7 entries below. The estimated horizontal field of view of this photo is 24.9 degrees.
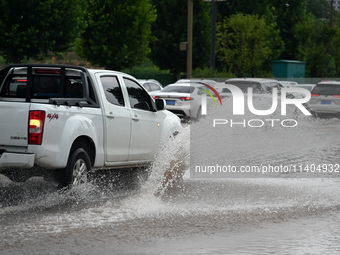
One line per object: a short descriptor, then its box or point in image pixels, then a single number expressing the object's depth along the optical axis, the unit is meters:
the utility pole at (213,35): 46.03
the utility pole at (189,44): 41.12
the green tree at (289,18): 77.94
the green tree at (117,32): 47.88
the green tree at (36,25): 37.56
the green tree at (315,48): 71.44
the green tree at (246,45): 54.28
